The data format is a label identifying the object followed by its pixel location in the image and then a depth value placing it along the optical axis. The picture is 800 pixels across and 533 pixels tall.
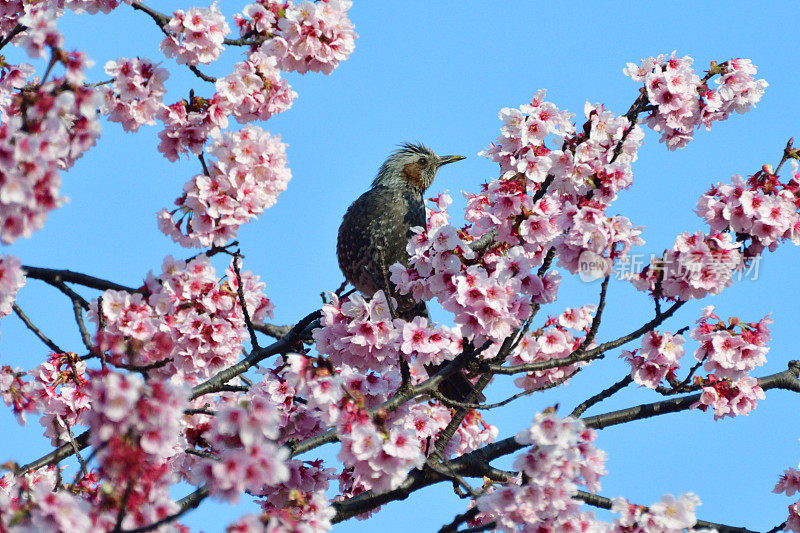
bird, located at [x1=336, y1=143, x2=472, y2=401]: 13.94
